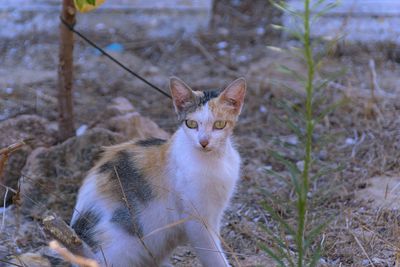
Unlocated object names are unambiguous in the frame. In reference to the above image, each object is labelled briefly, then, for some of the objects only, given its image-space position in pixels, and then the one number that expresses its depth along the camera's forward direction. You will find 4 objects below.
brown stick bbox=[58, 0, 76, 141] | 7.34
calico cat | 5.30
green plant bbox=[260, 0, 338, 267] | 3.23
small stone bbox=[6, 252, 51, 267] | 5.46
